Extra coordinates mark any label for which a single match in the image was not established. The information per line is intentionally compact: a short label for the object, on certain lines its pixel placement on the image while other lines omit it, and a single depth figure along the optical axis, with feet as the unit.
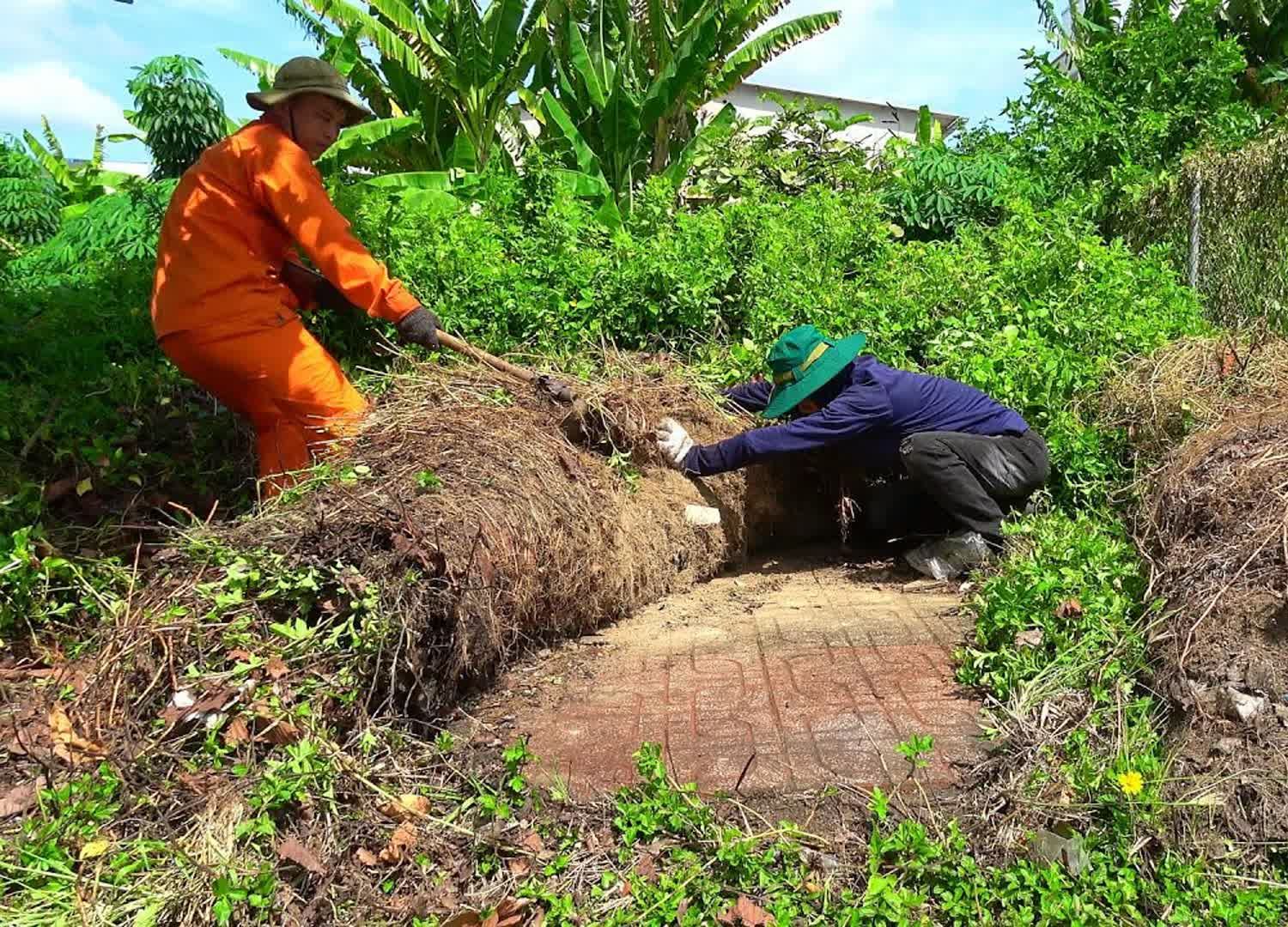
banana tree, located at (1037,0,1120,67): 41.34
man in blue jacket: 15.21
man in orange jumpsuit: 12.53
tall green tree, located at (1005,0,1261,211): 28.17
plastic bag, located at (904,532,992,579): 15.29
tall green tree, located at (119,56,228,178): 33.17
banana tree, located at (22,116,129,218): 43.01
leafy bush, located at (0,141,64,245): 35.01
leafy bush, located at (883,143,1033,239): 28.55
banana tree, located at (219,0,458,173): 34.30
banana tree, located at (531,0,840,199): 31.19
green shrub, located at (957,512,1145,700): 10.67
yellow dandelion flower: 8.43
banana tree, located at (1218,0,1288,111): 40.52
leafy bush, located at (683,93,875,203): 32.14
